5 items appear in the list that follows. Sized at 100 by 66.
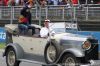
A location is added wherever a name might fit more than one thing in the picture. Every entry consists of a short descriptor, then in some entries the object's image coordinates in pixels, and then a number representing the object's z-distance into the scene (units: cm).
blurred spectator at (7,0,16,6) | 2500
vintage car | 1109
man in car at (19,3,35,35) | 1355
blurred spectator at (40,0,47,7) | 2288
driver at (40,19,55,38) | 1206
